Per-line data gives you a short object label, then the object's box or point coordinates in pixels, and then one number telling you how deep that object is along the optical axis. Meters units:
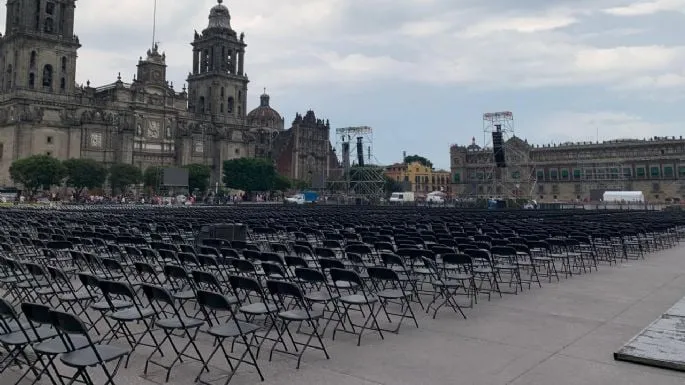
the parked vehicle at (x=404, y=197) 77.26
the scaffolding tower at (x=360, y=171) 66.21
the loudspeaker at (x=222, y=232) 13.29
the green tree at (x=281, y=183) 83.69
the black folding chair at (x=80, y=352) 3.83
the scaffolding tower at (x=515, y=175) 82.62
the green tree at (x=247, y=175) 76.69
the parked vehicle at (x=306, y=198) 70.34
